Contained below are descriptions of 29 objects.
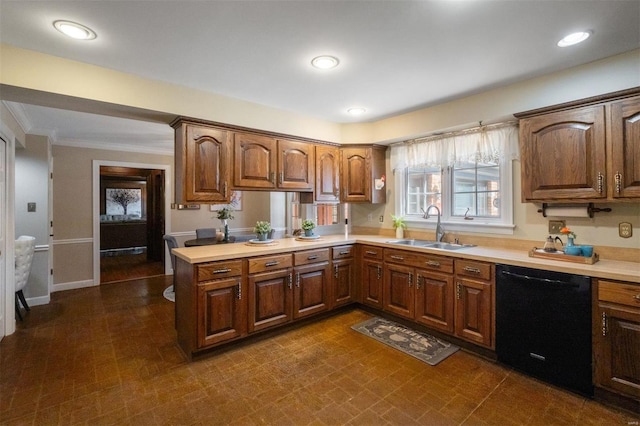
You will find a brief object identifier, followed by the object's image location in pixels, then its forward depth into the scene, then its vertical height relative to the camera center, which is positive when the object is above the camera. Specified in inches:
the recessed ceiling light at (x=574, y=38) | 75.7 +45.3
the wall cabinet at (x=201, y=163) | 108.7 +19.5
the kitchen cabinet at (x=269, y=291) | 109.9 -29.9
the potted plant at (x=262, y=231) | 125.7 -7.4
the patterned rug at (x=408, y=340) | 102.7 -48.5
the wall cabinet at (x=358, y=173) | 155.2 +20.8
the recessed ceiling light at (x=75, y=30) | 71.0 +45.7
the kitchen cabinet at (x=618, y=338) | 72.7 -31.9
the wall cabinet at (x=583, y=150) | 83.4 +18.9
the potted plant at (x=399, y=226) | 150.0 -6.7
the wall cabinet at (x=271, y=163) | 122.1 +22.4
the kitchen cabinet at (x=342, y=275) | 135.8 -29.2
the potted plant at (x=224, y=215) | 195.8 -0.8
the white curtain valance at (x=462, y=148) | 114.7 +28.0
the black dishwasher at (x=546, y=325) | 79.9 -32.9
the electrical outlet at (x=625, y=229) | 90.6 -5.5
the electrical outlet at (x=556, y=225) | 103.6 -4.7
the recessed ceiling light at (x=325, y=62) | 87.9 +46.0
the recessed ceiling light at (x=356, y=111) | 134.6 +47.2
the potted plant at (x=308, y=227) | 141.1 -6.6
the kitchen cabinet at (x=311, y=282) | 122.9 -29.6
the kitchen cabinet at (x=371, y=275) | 134.0 -28.8
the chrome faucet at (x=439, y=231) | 134.0 -8.4
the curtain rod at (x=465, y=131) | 114.4 +34.5
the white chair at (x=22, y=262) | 131.2 -21.4
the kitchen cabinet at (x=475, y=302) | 98.6 -30.8
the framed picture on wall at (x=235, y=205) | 240.4 +7.1
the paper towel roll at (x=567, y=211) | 96.6 +0.2
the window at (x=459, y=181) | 118.0 +14.3
